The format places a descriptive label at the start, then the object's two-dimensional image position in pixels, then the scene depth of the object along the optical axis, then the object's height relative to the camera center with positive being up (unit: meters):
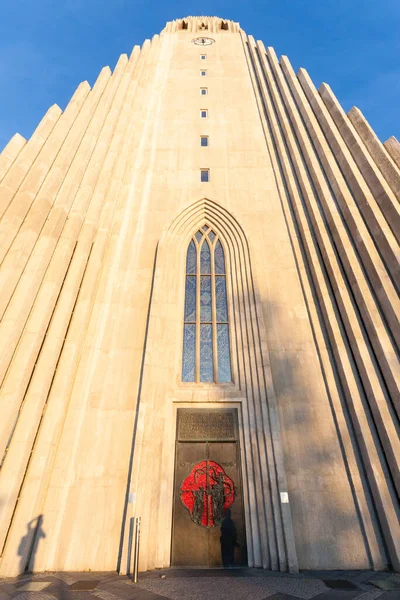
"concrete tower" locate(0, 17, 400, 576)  8.55 +4.95
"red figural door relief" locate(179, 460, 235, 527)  9.16 +0.93
